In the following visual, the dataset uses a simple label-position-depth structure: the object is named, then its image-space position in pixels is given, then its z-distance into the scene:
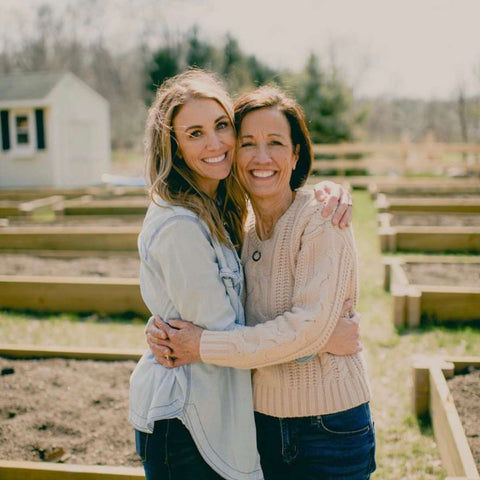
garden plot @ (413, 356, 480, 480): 2.97
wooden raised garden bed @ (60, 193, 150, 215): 12.23
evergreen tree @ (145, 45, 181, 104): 34.03
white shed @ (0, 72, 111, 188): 19.25
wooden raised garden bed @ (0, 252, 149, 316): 6.29
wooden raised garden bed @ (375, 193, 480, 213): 11.41
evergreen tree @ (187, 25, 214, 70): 36.06
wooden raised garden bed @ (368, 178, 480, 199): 15.01
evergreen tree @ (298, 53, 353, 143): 22.19
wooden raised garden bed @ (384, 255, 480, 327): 5.65
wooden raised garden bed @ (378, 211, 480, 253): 8.61
